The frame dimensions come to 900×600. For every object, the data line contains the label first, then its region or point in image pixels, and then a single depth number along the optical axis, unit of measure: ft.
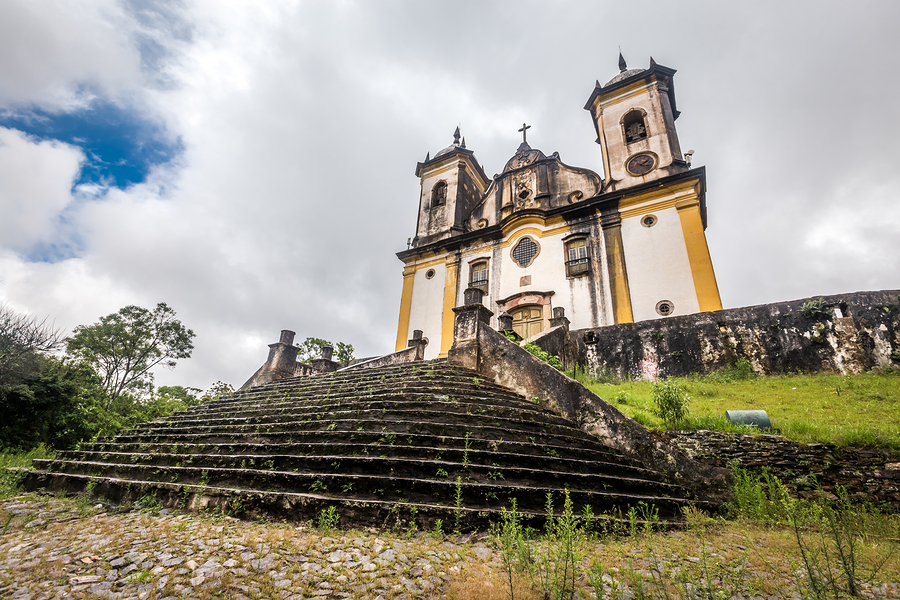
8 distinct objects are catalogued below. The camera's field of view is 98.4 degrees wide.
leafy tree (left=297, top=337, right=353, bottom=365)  71.82
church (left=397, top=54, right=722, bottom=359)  44.93
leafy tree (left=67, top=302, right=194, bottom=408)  63.93
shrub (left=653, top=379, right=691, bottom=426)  18.62
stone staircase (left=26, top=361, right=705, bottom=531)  11.93
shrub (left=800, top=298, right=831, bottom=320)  28.48
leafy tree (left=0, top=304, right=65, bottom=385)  33.14
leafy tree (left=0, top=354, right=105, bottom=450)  31.53
